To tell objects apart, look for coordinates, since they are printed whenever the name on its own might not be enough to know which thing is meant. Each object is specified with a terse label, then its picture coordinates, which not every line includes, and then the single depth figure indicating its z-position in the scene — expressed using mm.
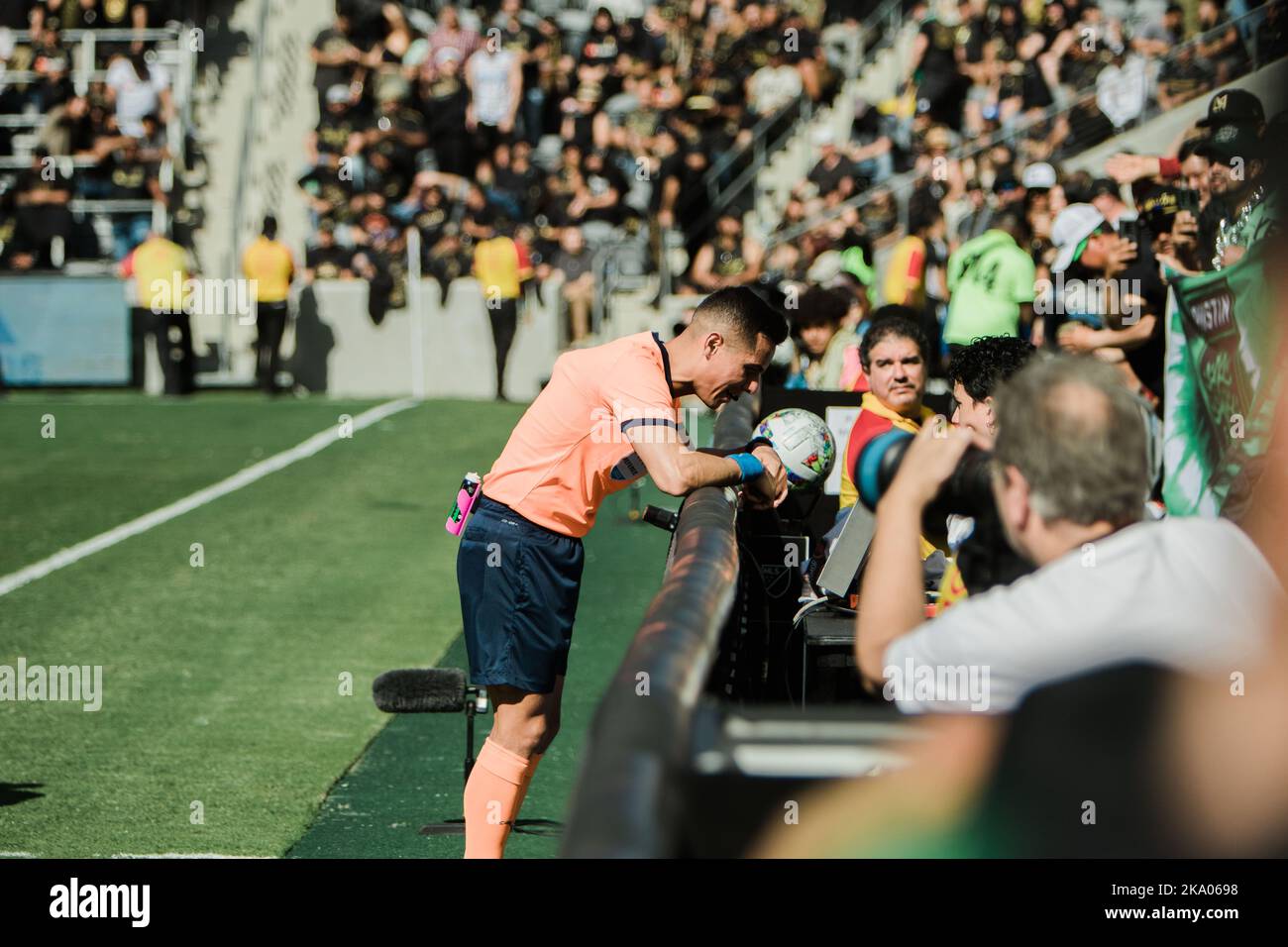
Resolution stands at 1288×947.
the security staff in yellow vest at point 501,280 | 20672
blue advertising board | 21219
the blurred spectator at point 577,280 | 21531
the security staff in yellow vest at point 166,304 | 20766
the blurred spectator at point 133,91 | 24156
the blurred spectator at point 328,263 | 22359
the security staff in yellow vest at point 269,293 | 20906
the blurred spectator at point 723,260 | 21641
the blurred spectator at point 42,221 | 23219
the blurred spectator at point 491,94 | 23875
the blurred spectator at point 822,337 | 9977
